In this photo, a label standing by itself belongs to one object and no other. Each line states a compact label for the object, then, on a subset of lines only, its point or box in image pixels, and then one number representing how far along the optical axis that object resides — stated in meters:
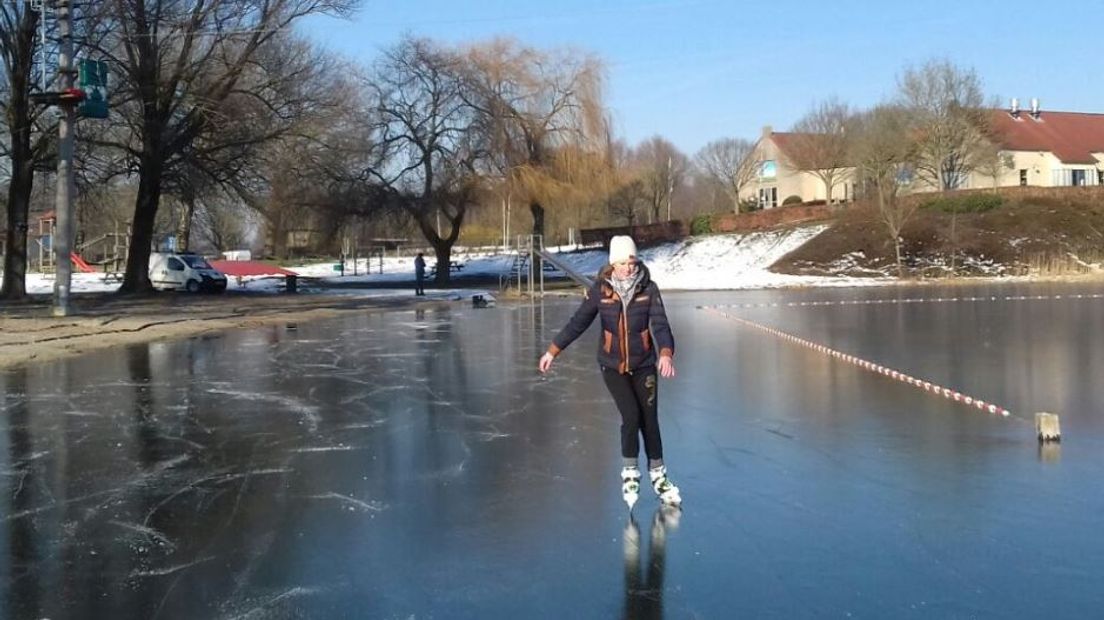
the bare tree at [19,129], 32.91
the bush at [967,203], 56.62
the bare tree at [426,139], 46.56
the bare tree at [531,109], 46.38
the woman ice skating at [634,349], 6.84
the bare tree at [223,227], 42.26
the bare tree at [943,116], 60.53
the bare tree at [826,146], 71.00
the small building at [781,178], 77.81
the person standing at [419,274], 40.03
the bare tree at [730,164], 87.94
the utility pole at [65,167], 24.78
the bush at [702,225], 64.62
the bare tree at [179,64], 33.38
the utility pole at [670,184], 93.77
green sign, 24.45
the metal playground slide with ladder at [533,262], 39.50
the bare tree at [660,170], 89.81
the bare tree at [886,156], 53.97
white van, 44.97
